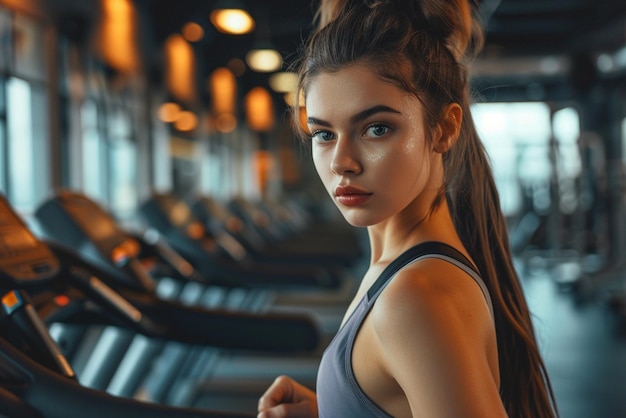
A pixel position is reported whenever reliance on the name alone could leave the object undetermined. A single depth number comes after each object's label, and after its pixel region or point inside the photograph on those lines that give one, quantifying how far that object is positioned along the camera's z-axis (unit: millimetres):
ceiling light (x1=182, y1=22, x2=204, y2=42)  7910
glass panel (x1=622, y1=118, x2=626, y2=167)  12877
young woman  764
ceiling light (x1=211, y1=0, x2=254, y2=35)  5082
